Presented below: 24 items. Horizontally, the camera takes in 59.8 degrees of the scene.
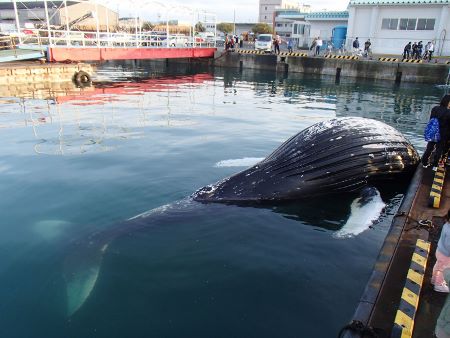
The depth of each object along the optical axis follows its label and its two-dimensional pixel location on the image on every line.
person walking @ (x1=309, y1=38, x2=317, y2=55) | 44.26
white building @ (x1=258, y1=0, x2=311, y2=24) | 127.61
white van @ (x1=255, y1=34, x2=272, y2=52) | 49.28
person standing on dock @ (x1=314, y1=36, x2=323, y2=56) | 41.93
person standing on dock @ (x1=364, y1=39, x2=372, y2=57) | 37.25
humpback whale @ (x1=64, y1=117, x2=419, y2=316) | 7.45
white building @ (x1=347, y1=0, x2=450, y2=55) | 37.09
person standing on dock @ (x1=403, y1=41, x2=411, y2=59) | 34.84
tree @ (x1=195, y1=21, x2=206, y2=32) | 89.98
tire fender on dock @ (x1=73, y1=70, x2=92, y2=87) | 28.36
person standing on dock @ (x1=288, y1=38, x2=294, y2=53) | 47.19
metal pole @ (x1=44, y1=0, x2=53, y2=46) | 28.44
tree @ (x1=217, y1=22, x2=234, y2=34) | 115.74
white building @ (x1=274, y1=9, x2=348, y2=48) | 47.60
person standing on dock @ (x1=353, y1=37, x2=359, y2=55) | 38.91
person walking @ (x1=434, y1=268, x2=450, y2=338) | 3.34
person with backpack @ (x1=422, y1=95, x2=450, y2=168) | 8.48
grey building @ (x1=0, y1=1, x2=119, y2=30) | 72.95
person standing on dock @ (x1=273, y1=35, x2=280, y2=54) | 43.41
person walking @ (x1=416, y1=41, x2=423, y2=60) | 35.43
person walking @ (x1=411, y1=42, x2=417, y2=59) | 35.34
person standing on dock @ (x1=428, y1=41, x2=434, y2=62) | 34.71
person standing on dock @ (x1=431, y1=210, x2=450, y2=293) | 4.25
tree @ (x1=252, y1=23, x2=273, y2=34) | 96.64
